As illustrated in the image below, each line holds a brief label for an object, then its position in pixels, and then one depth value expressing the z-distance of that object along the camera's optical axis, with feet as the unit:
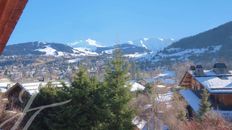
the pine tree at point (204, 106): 70.77
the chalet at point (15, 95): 73.41
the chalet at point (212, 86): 78.68
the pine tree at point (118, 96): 52.27
